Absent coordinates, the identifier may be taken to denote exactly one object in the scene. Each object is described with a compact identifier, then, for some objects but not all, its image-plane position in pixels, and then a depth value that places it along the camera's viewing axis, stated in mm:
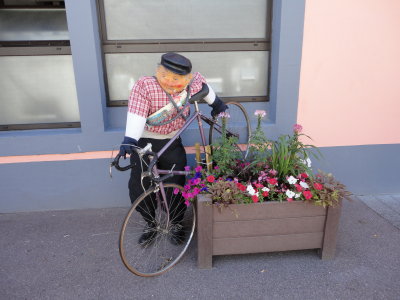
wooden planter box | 2258
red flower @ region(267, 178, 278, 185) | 2314
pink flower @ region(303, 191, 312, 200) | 2229
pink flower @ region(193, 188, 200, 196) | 2298
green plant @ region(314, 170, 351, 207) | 2264
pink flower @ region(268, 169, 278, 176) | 2445
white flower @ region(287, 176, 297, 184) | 2320
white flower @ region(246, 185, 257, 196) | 2248
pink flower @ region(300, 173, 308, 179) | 2414
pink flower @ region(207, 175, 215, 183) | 2306
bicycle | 2146
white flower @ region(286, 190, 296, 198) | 2250
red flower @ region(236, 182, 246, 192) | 2261
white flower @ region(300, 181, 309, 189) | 2305
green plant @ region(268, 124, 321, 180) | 2498
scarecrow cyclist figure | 2117
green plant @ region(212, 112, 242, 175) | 2486
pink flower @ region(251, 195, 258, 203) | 2223
